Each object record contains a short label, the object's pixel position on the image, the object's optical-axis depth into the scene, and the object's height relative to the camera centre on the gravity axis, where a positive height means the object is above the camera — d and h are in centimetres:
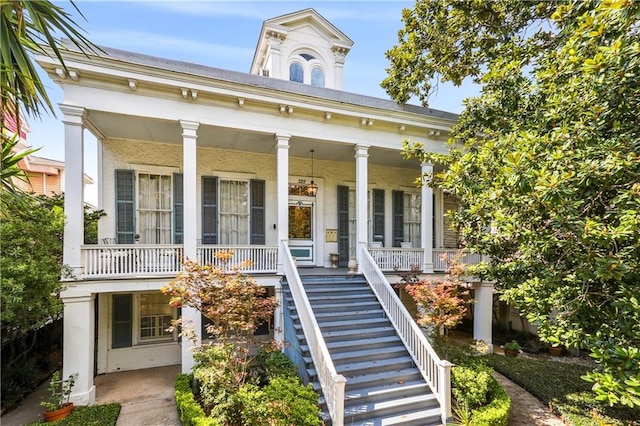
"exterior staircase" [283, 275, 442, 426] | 511 -282
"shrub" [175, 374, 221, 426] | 450 -323
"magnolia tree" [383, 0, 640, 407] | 341 +37
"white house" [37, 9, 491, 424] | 609 +105
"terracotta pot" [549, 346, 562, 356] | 921 -420
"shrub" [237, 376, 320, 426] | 426 -282
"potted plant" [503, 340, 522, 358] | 875 -395
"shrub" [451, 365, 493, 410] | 540 -315
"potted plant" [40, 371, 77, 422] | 518 -344
